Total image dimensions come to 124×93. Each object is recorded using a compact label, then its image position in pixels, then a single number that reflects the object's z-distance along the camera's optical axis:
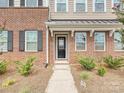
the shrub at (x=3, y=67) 6.19
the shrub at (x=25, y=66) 5.94
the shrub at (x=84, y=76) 5.47
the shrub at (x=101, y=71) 5.92
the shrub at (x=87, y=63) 6.38
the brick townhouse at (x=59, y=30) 7.21
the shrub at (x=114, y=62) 6.74
